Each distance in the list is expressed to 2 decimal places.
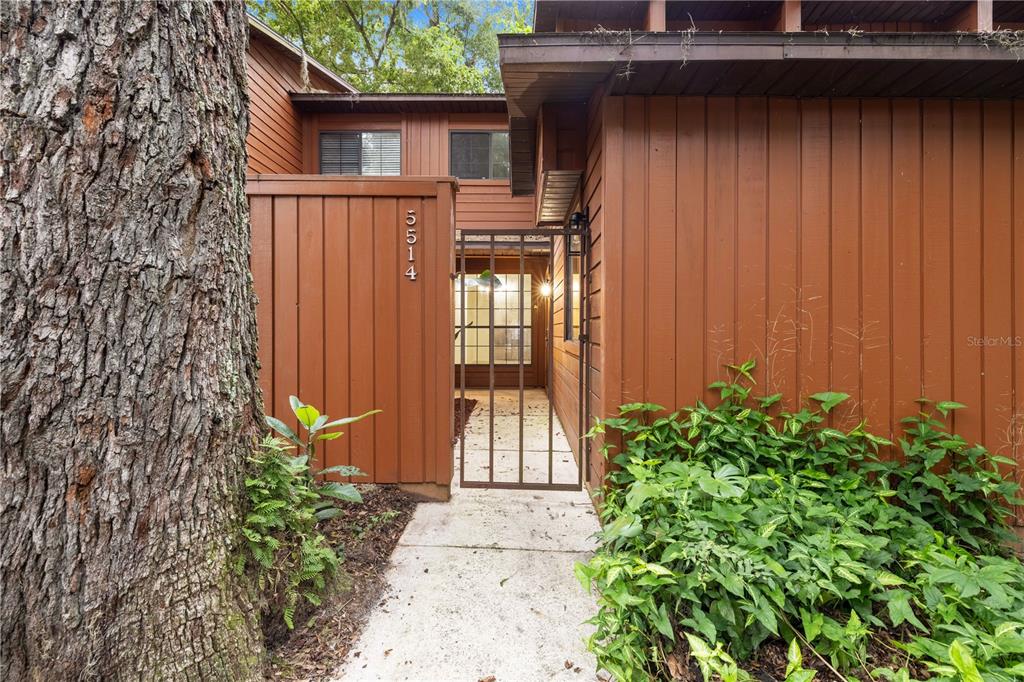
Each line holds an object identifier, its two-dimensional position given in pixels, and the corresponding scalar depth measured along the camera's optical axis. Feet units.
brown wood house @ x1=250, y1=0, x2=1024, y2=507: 7.28
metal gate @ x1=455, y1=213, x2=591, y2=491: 9.21
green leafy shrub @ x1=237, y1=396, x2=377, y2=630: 4.45
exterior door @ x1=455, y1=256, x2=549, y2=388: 25.20
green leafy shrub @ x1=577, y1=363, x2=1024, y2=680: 3.89
